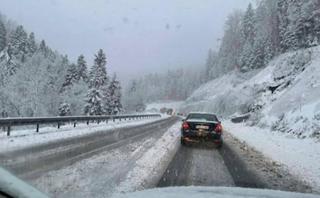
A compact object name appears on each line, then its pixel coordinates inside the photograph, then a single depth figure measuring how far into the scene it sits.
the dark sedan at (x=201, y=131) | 10.46
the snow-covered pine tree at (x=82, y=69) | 41.23
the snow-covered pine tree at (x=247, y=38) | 54.80
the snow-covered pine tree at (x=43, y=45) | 52.38
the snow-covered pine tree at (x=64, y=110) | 33.59
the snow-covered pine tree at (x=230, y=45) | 68.24
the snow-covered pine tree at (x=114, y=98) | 40.59
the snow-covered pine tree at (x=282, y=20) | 42.56
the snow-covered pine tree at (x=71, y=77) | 39.72
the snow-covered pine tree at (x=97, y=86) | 31.88
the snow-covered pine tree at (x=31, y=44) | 49.33
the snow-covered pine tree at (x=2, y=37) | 51.47
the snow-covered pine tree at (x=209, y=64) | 86.97
